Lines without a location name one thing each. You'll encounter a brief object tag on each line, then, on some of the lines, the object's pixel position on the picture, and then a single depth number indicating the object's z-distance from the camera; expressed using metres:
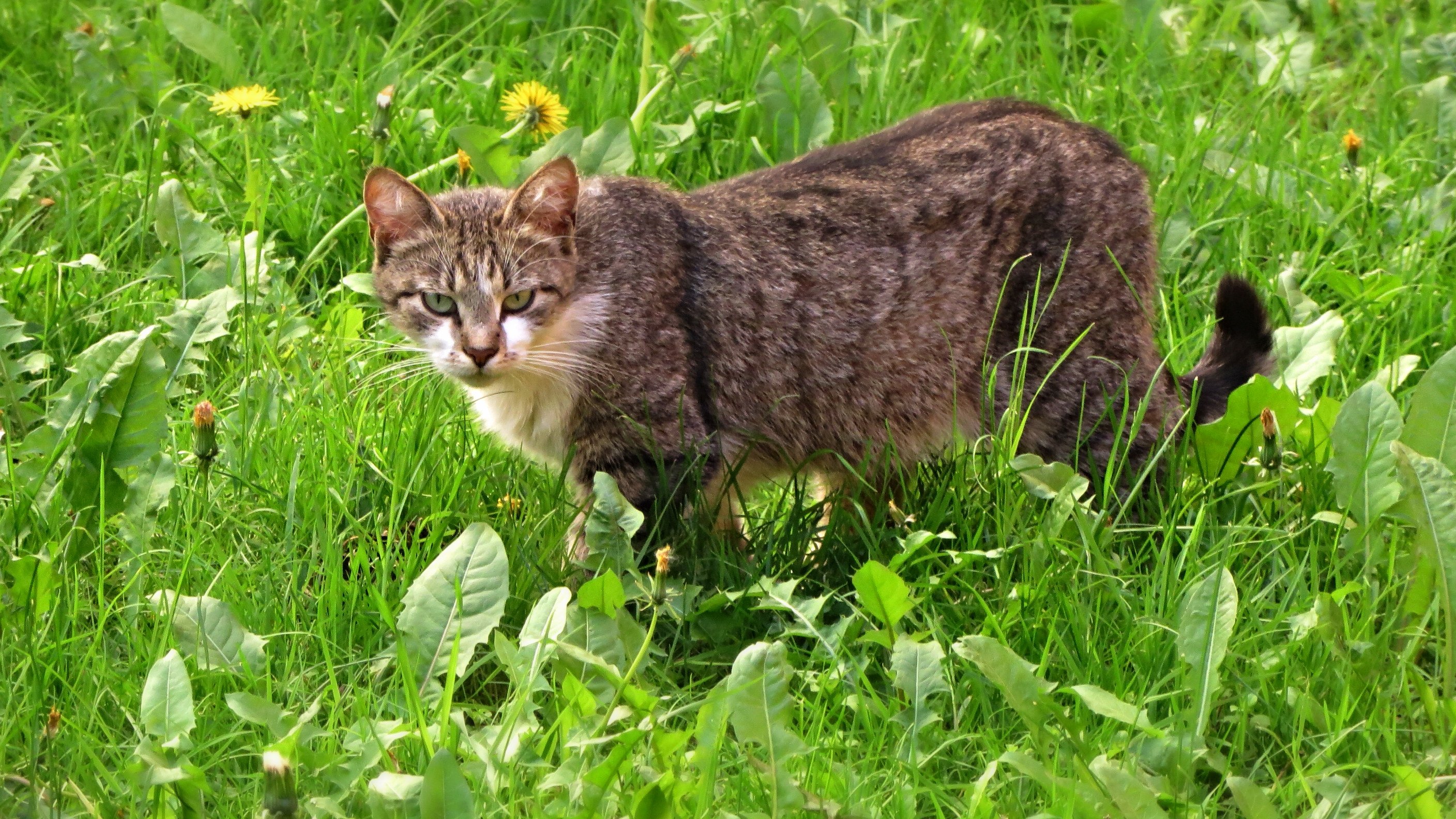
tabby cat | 7.57
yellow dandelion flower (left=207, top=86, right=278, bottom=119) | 8.99
